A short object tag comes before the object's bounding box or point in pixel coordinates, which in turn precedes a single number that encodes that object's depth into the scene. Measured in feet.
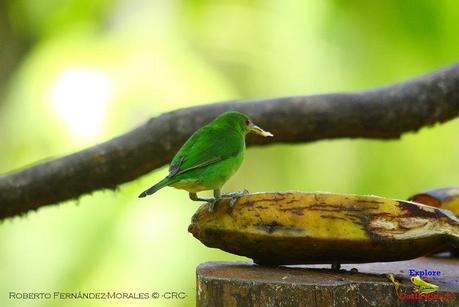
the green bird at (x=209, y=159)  21.07
